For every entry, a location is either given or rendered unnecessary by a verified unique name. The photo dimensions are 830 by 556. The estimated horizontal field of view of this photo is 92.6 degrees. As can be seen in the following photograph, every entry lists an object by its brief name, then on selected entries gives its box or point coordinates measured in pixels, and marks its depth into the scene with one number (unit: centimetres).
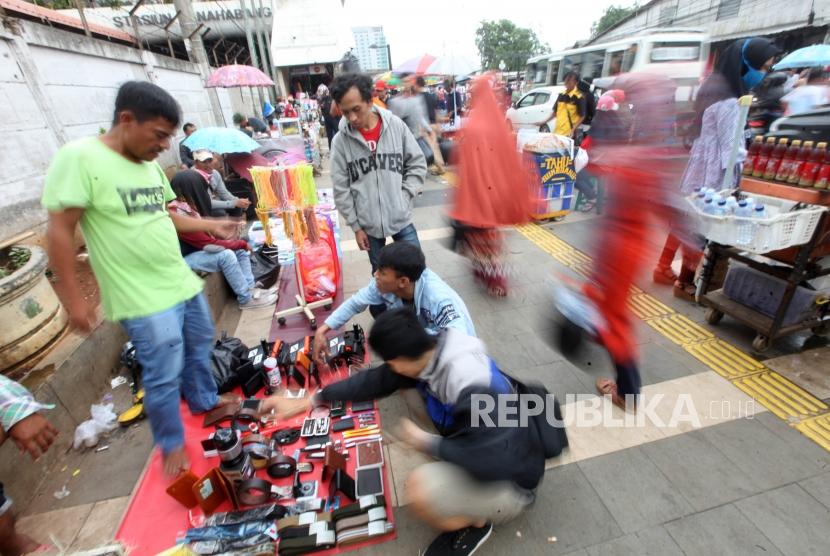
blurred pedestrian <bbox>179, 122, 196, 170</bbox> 647
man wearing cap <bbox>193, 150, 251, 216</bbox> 464
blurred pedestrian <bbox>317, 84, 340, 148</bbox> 885
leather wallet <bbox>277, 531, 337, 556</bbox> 184
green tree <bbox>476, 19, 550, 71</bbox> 5616
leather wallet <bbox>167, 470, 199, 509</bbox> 197
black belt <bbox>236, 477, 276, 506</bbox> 205
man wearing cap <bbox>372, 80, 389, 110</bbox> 753
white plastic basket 246
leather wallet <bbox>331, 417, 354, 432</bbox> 256
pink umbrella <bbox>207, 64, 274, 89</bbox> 900
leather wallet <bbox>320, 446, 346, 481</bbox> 213
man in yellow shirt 651
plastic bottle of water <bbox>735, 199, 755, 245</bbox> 257
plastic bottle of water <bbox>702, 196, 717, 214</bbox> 275
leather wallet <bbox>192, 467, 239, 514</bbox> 198
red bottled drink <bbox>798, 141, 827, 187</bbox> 258
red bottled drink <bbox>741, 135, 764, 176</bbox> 302
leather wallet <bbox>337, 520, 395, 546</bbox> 189
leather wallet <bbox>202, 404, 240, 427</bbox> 267
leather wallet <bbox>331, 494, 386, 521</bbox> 195
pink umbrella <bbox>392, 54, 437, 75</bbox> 820
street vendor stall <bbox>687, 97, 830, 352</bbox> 252
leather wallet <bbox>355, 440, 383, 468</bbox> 231
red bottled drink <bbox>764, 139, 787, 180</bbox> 282
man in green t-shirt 165
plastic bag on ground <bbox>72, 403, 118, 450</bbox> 256
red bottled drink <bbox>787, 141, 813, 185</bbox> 265
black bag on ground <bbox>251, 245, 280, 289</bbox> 463
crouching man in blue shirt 215
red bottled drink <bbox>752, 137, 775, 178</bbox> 292
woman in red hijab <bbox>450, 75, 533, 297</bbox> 295
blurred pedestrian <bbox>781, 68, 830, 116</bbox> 542
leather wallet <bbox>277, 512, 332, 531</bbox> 195
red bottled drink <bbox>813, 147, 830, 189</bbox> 254
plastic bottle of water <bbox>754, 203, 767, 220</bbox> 258
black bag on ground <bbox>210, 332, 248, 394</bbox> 294
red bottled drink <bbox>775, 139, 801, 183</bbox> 272
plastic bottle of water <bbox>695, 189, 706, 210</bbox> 287
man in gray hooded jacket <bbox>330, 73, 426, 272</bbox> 294
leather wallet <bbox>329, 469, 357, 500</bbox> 208
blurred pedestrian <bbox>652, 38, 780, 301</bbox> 326
